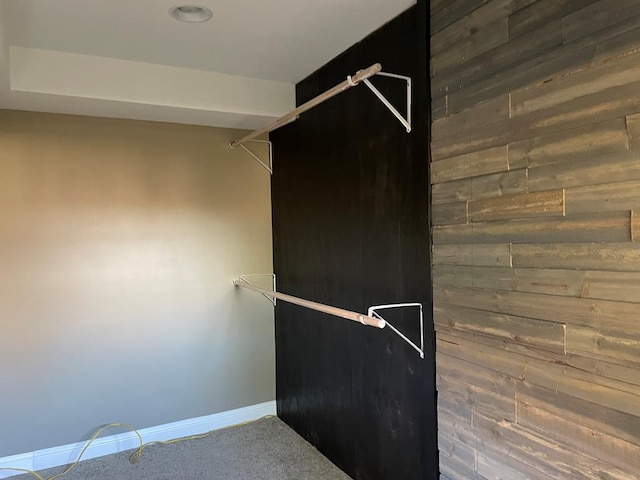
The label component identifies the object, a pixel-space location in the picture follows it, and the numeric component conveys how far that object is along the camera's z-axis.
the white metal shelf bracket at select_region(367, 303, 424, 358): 1.98
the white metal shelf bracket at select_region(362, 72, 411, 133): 1.95
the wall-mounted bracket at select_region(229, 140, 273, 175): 3.36
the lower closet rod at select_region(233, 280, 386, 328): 1.84
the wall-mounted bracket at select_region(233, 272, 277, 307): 3.36
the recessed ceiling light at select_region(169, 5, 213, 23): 2.05
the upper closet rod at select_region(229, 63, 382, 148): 1.86
